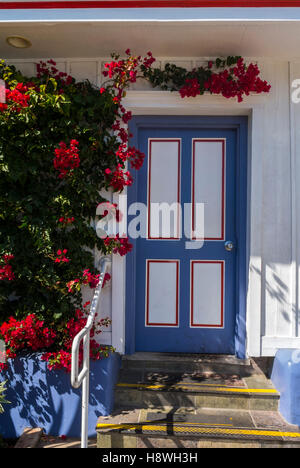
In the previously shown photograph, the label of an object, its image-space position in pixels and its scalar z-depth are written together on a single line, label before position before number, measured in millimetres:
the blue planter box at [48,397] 2898
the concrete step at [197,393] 2889
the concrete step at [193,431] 2561
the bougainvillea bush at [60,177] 3008
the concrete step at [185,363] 3219
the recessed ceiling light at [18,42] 3021
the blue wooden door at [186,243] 3436
